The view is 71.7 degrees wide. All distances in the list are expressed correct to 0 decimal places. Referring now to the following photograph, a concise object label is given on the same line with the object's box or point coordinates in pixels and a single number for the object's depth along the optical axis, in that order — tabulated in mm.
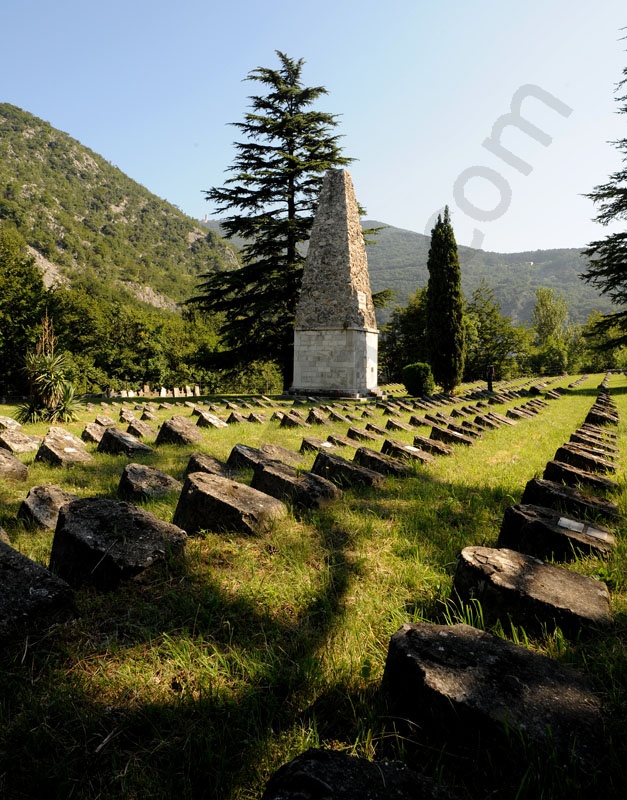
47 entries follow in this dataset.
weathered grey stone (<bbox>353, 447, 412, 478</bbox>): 4500
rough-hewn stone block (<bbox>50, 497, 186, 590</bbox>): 2008
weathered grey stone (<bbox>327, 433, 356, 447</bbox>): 6511
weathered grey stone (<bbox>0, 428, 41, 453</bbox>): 6074
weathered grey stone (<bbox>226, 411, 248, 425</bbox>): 9789
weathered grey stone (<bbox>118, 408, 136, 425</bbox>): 10453
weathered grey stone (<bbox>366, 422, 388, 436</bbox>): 7859
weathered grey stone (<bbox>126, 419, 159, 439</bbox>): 7586
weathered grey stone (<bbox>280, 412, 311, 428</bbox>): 9109
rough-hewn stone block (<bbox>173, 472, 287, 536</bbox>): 2613
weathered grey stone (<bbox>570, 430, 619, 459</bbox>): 5239
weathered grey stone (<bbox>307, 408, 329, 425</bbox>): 9641
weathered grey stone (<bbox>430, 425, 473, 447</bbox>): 6548
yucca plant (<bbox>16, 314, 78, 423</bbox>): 10625
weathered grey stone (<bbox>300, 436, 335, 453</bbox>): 6114
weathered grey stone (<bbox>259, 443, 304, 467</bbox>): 5155
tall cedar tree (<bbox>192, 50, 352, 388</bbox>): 22906
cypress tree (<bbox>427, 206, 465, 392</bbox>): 24734
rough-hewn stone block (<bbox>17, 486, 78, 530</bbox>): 2975
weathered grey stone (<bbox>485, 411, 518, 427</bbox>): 9498
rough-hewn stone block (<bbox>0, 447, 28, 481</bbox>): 4348
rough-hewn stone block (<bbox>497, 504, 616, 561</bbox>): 2369
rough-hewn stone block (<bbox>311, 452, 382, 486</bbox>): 3992
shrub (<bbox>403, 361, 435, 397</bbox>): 21359
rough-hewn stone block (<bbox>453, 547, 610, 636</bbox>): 1726
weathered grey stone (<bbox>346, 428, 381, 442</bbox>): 7441
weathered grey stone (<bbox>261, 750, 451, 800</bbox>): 947
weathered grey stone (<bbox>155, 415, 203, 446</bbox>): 6598
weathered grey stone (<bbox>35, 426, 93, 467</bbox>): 5074
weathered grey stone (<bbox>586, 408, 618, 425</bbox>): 9070
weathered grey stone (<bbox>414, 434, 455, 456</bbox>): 5777
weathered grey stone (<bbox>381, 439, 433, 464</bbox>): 5215
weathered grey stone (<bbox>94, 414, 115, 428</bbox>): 8978
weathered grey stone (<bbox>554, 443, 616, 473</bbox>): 4496
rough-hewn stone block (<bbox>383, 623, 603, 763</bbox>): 1169
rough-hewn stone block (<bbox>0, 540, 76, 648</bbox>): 1603
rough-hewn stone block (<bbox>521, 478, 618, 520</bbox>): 2945
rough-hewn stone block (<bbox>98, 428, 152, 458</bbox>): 5773
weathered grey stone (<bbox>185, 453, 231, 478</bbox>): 3949
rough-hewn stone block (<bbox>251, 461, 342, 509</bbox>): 3275
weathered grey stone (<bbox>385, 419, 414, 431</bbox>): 8336
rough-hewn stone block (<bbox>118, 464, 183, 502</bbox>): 3535
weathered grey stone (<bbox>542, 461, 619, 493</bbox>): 3733
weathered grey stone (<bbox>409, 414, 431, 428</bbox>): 9094
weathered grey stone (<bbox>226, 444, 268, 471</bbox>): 4422
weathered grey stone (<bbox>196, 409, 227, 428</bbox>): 8805
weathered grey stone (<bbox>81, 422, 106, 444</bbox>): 6973
